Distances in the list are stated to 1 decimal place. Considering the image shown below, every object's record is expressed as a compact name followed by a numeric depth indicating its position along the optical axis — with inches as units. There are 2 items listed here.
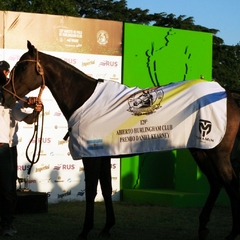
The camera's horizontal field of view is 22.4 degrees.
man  273.7
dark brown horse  259.4
